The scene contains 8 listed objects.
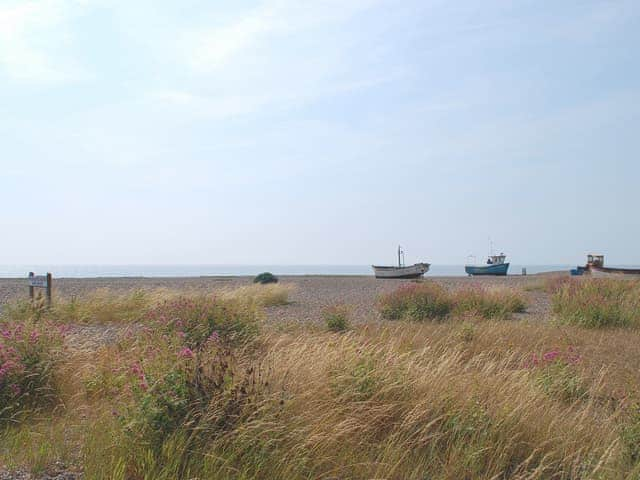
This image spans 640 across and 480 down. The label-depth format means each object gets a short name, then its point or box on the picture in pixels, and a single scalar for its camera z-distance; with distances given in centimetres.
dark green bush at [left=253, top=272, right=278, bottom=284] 3488
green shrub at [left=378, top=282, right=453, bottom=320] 1527
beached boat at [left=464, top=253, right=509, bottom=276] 5872
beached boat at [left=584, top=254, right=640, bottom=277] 3838
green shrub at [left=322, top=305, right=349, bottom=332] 1207
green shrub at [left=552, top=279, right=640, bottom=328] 1304
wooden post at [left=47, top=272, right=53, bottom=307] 1304
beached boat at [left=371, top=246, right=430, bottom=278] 4828
